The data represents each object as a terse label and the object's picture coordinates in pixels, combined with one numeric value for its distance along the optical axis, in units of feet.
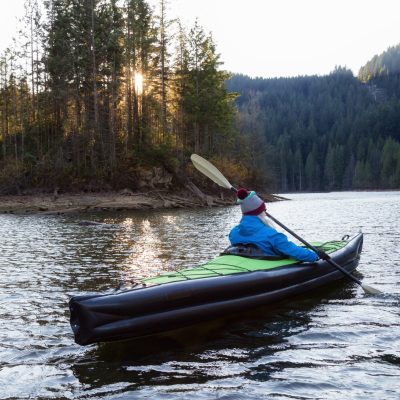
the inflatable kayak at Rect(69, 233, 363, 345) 15.21
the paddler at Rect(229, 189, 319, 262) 21.74
